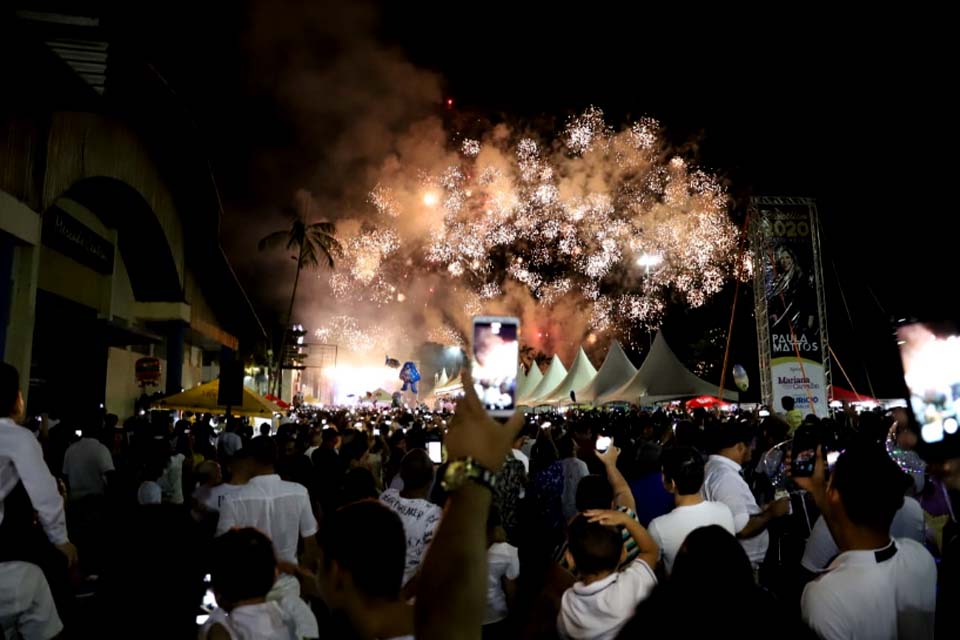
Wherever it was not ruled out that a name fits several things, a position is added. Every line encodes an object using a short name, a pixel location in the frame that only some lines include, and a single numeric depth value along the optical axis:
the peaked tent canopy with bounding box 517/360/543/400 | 34.22
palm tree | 44.09
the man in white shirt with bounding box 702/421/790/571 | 4.73
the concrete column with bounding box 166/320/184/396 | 24.52
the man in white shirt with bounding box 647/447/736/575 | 3.95
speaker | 12.90
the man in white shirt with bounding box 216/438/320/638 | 4.82
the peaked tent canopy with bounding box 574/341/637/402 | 22.88
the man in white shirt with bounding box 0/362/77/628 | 3.64
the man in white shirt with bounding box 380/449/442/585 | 4.70
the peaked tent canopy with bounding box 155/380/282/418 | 14.92
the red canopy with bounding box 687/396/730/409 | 20.24
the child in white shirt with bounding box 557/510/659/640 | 3.05
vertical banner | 18.03
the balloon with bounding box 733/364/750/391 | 17.38
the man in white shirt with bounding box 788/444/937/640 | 2.71
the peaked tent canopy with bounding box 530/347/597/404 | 26.64
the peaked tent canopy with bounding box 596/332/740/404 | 19.42
